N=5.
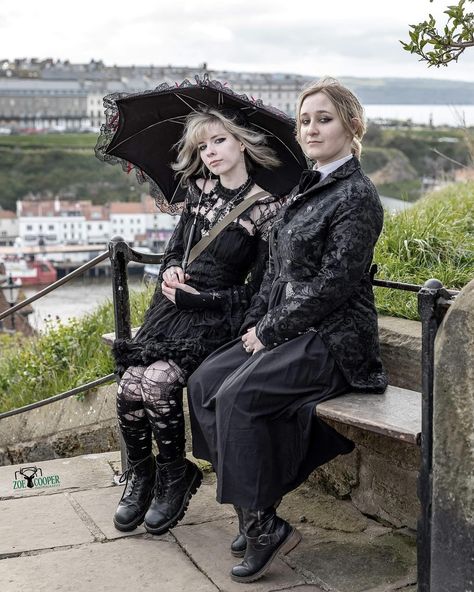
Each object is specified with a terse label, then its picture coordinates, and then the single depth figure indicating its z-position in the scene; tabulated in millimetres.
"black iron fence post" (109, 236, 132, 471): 3660
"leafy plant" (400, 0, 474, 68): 2402
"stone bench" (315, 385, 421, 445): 2469
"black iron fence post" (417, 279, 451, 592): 2348
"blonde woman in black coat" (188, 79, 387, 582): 2717
